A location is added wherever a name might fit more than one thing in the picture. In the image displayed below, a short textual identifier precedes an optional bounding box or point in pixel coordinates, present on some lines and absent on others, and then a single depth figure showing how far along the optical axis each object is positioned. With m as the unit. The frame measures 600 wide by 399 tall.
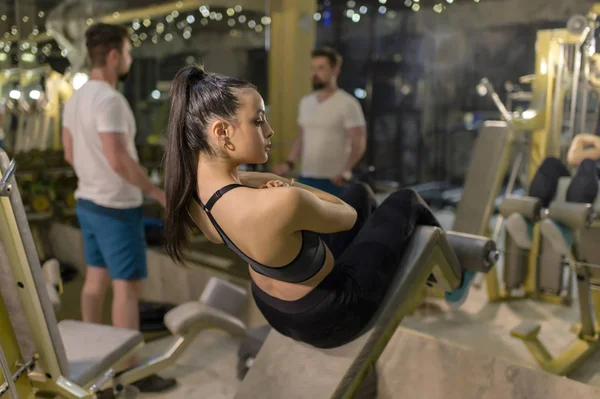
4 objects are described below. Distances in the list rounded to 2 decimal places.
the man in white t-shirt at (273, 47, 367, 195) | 3.28
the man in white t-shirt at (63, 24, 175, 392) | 2.53
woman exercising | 1.46
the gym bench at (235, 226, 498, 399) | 1.81
